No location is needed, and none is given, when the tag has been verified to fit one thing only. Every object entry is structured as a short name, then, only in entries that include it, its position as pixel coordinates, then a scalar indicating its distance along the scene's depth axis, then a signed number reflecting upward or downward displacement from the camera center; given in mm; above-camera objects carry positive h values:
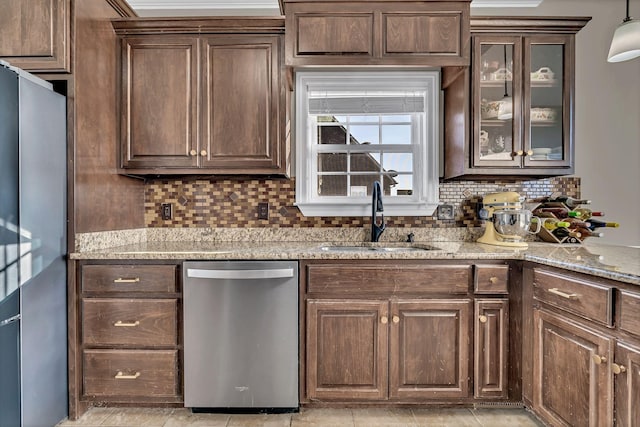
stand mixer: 2072 -58
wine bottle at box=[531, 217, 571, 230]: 2236 -87
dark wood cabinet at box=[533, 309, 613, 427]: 1332 -666
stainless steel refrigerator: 1526 -200
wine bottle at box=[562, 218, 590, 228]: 2266 -87
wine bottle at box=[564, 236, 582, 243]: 2264 -193
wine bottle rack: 2266 -175
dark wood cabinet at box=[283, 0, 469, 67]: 2031 +988
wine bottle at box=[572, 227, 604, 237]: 2268 -143
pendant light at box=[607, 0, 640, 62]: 1706 +799
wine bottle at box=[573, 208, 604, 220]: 2328 -25
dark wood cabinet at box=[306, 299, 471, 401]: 1855 -717
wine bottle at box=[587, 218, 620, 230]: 2240 -93
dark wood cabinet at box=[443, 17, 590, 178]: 2158 +654
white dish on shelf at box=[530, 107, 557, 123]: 2181 +564
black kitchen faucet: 2328 -9
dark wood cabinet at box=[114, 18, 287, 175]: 2164 +681
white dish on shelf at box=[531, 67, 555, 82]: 2176 +802
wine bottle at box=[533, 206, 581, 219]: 2285 -25
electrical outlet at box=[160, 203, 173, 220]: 2502 -20
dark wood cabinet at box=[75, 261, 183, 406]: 1849 -620
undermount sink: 2344 -255
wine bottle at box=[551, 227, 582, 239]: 2256 -149
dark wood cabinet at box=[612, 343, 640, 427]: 1201 -595
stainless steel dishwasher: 1832 -644
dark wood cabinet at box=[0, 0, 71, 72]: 1780 +857
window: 2490 +480
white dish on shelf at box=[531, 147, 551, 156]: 2191 +349
